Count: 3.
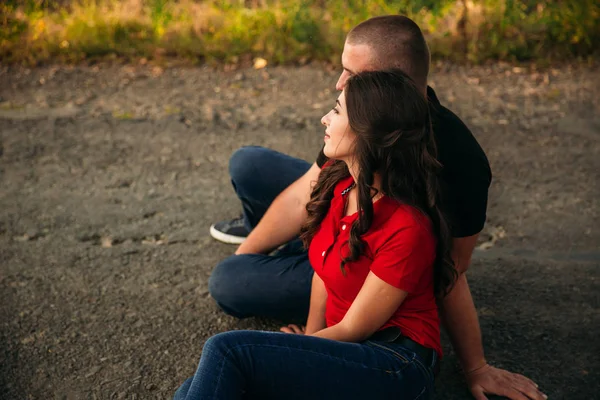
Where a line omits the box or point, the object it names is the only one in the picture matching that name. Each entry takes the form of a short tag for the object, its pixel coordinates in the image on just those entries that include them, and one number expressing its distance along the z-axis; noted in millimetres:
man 2420
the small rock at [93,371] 2727
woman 2033
